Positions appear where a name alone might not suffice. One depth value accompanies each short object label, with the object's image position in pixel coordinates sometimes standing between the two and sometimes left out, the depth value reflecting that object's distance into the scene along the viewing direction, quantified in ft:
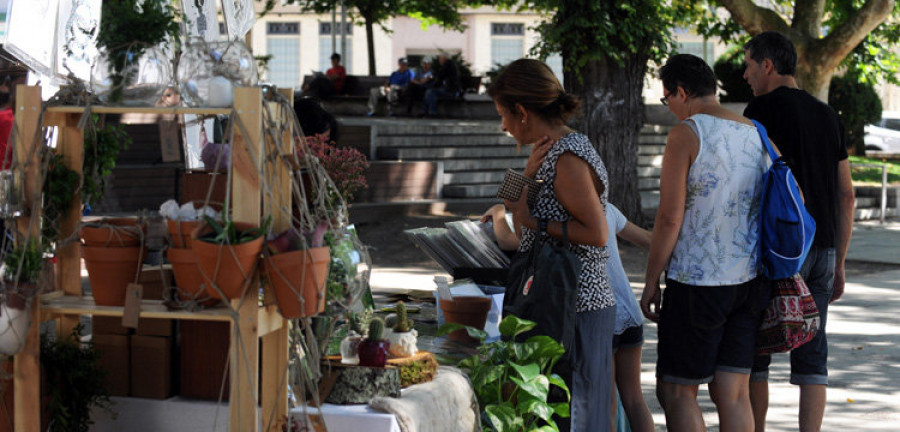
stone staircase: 50.49
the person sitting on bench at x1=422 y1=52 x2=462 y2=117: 71.97
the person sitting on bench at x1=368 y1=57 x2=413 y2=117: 73.20
